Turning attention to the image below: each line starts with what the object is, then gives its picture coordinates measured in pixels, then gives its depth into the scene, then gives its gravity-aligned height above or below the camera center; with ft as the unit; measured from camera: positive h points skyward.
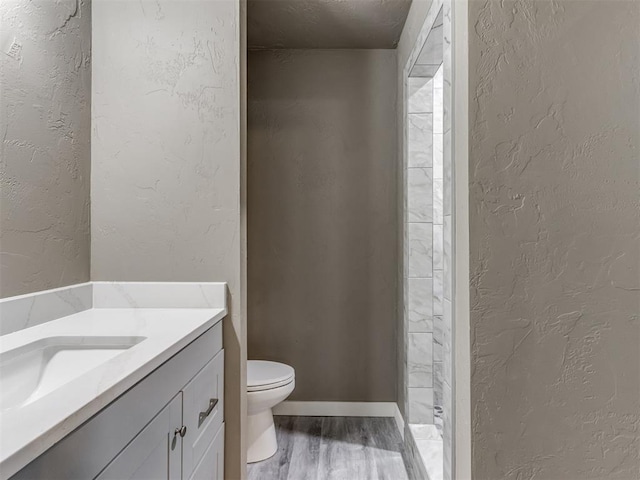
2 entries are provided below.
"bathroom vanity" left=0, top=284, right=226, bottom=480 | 2.29 -0.94
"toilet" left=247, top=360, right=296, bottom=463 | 7.61 -2.50
